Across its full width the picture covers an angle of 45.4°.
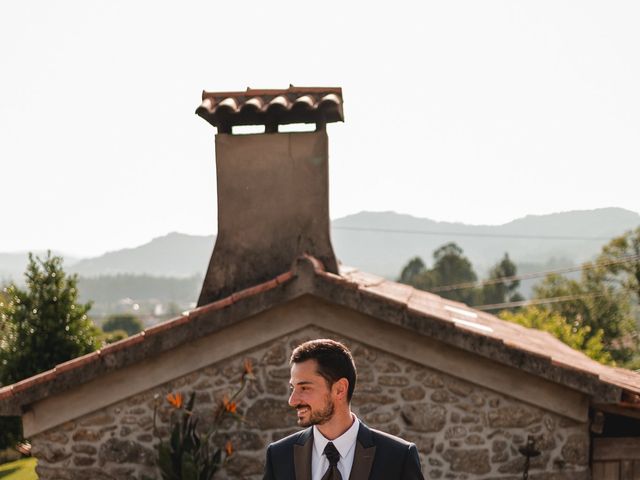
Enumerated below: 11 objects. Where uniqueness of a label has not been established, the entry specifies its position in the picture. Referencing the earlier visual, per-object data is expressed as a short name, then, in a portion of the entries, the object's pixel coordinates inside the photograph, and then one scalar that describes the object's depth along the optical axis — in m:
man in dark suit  3.18
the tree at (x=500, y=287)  71.62
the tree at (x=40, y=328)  14.54
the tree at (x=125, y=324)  79.50
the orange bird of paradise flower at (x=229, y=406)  7.24
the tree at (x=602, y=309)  49.75
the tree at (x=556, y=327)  24.22
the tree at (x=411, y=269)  93.28
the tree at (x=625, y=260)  49.19
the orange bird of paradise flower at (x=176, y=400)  7.20
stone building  7.23
